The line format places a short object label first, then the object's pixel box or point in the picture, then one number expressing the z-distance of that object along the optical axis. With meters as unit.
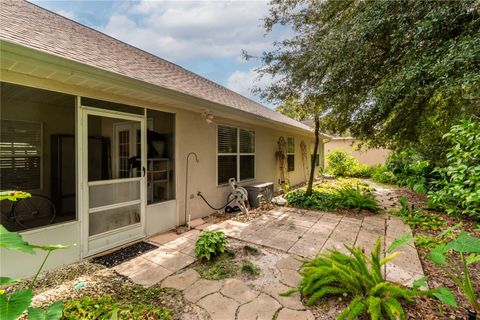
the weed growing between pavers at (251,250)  3.38
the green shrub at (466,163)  2.53
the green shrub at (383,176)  10.67
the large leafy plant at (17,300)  1.06
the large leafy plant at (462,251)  1.76
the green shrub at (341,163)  13.70
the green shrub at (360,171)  13.33
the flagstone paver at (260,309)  2.12
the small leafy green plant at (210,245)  3.19
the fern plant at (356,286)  2.01
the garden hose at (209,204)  5.29
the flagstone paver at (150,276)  2.70
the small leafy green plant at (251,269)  2.85
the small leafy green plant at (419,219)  4.71
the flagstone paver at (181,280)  2.61
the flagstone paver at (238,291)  2.38
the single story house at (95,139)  2.90
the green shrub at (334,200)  5.93
